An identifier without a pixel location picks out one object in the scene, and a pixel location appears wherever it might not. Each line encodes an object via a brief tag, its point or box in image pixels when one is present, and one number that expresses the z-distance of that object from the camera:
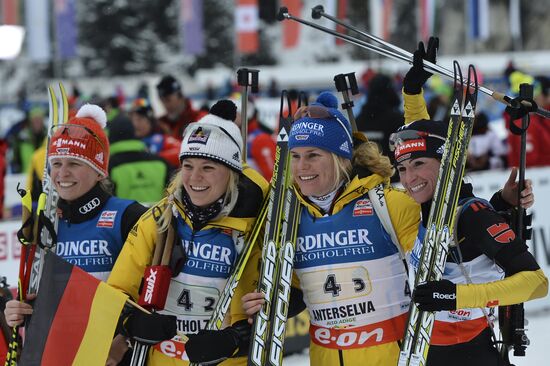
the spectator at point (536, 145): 19.83
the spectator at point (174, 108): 19.37
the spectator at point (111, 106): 19.76
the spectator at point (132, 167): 15.49
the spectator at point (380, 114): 16.67
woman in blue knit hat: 8.12
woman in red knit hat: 8.87
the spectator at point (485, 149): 21.83
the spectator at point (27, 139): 24.95
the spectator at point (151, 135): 17.83
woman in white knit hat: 8.12
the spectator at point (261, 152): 17.92
